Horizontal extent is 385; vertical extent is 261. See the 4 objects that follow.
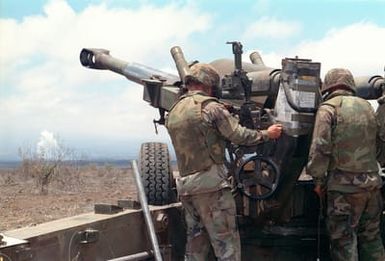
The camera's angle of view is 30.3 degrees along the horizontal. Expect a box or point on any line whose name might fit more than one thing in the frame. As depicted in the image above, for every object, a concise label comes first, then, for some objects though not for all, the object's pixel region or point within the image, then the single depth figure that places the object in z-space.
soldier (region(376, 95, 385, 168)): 5.54
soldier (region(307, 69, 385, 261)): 5.26
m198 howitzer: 5.38
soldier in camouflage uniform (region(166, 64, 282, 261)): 5.05
